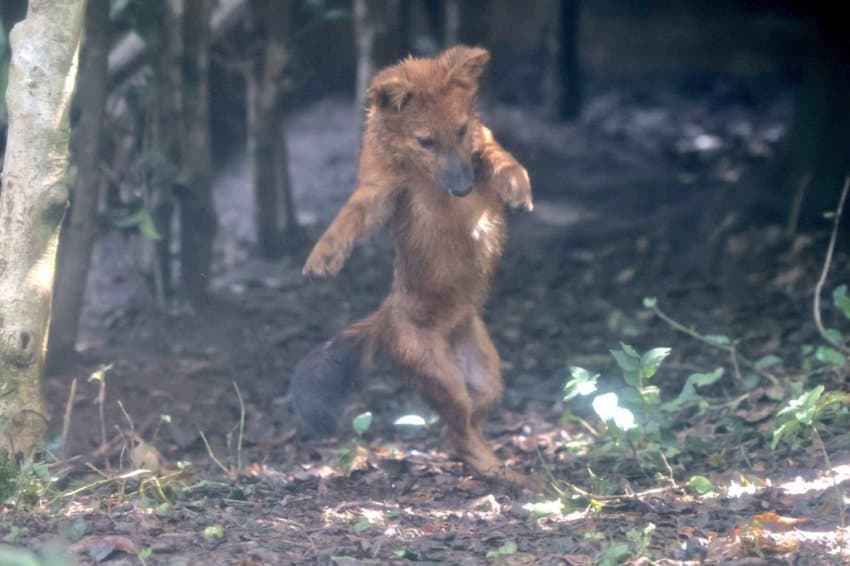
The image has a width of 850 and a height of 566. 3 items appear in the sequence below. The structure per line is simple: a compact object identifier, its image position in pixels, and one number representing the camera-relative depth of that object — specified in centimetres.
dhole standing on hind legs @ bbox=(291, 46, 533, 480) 1129
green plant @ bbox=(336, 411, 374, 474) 1073
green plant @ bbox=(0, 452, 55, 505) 948
